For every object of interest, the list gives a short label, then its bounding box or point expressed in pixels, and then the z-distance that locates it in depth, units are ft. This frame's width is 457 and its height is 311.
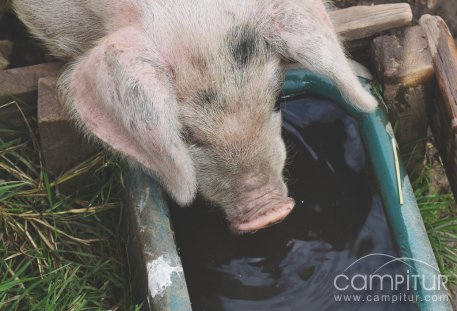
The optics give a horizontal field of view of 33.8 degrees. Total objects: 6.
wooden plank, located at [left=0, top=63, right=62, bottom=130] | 9.27
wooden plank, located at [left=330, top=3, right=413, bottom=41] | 9.93
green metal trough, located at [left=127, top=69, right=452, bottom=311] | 7.93
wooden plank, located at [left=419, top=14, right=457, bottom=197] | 9.39
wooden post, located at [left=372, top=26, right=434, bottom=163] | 9.65
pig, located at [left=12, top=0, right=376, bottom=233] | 7.49
